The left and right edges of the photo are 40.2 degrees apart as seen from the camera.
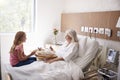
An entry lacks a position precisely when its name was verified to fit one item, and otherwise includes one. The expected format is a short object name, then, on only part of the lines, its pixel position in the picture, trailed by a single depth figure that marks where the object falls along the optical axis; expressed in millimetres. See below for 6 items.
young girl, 2674
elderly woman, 2621
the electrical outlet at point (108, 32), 2720
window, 3478
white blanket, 2197
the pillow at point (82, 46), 2684
